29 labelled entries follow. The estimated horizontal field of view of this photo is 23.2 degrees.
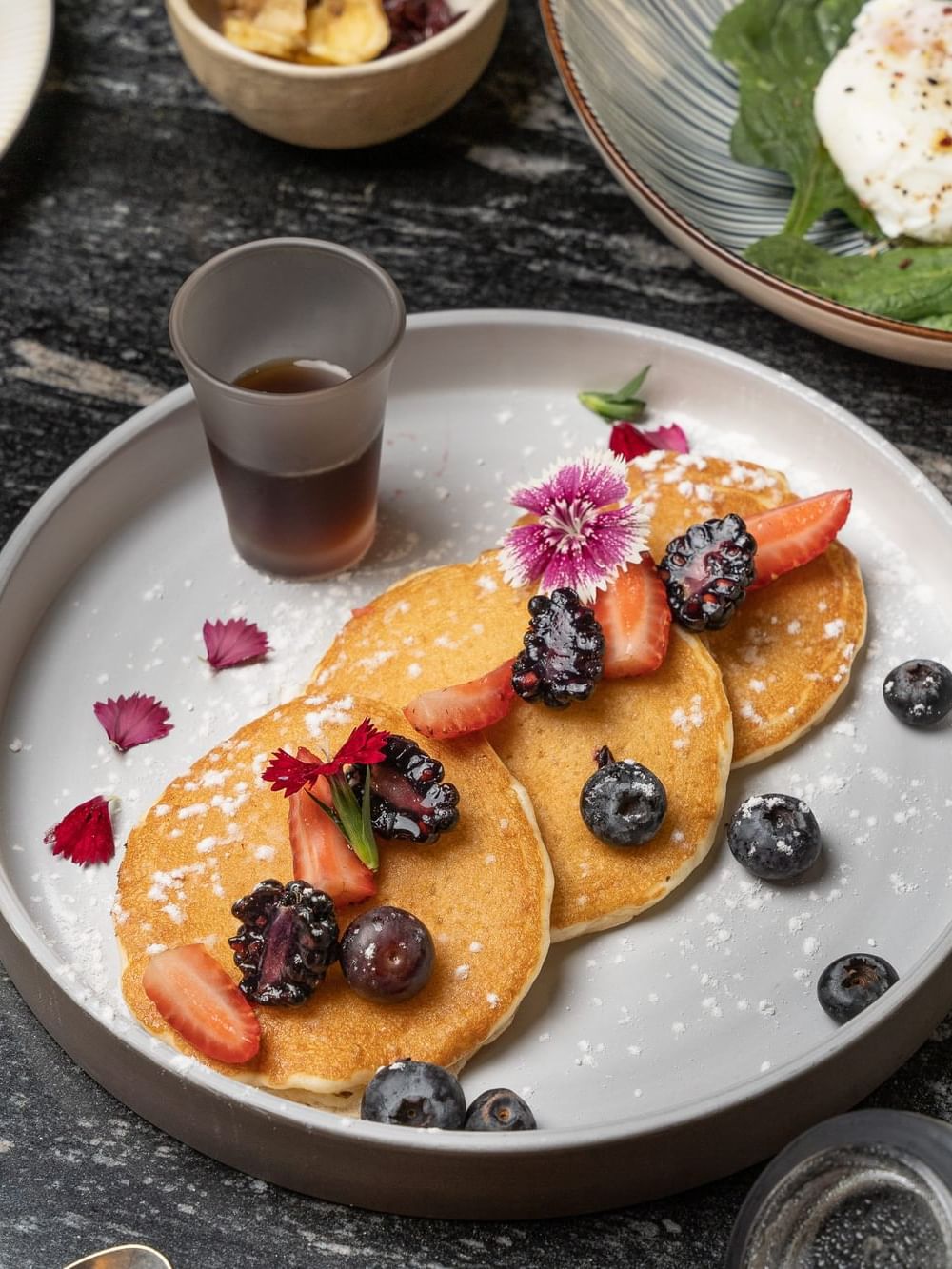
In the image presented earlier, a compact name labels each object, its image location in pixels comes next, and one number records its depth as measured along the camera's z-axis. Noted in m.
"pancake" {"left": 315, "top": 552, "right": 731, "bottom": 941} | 0.51
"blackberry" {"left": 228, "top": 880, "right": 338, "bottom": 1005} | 0.48
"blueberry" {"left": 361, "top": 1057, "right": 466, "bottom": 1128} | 0.47
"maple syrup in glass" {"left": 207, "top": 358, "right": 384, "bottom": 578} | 0.55
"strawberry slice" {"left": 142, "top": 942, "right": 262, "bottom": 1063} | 0.48
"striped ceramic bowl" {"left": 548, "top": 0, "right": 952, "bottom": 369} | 0.61
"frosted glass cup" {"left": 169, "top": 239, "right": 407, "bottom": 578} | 0.54
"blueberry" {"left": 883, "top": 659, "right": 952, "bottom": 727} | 0.54
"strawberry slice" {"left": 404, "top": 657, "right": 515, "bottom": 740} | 0.51
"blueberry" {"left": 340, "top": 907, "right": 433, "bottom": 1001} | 0.48
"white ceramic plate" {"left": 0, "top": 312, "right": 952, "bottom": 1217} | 0.48
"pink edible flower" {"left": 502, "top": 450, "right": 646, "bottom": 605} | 0.53
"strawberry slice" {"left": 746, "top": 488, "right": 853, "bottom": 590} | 0.54
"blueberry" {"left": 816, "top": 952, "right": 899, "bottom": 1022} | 0.49
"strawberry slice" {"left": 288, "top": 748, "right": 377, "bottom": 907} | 0.49
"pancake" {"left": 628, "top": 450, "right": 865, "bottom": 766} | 0.53
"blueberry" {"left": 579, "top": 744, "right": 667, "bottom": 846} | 0.50
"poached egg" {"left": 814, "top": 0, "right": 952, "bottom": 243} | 0.61
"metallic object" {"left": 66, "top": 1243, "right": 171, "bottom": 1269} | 0.48
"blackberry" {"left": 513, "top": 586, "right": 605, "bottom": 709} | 0.51
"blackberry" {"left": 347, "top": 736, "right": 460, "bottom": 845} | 0.50
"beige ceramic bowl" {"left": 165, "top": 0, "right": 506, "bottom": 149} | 0.62
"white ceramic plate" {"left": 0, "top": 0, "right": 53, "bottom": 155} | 0.64
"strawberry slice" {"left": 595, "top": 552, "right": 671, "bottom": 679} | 0.52
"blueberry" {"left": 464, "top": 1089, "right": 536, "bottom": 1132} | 0.48
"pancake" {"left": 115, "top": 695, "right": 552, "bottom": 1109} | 0.48
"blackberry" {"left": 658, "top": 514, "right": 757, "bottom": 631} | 0.52
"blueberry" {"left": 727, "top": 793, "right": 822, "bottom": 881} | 0.51
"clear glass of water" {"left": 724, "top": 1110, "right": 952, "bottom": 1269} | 0.44
